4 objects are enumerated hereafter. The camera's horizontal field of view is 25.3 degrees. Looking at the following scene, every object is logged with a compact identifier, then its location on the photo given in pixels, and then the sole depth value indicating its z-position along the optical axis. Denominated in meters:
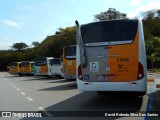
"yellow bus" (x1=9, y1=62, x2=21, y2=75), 52.38
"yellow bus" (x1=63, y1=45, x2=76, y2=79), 23.68
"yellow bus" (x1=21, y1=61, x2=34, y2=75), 48.03
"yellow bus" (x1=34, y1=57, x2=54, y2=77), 37.16
